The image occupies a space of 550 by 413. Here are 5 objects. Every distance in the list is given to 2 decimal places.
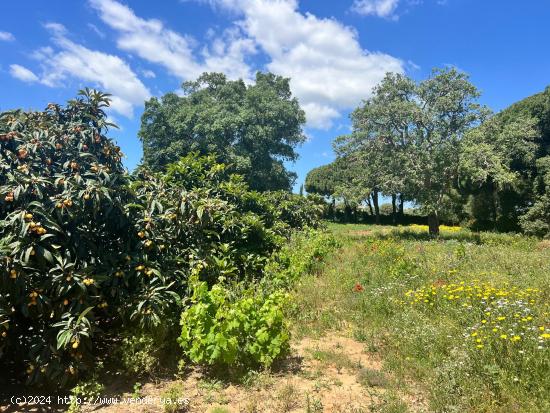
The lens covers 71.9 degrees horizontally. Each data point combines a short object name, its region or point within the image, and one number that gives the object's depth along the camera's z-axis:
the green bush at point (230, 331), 4.20
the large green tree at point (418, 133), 18.12
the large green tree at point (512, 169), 17.16
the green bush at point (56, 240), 3.85
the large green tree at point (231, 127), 24.66
